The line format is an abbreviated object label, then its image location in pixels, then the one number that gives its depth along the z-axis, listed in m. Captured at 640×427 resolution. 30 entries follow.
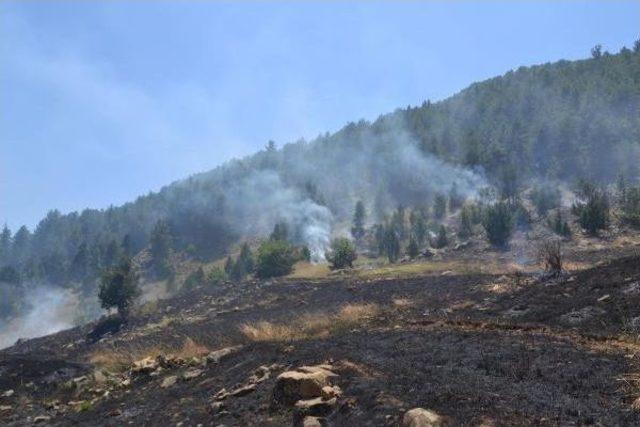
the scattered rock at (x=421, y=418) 8.16
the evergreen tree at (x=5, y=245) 164.25
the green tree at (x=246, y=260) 82.19
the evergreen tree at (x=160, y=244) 118.04
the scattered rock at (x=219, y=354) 17.97
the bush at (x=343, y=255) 59.69
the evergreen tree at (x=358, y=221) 99.11
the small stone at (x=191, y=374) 16.75
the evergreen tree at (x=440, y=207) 90.79
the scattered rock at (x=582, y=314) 15.80
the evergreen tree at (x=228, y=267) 83.90
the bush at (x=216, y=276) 72.69
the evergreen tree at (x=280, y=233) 88.00
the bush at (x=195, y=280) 82.83
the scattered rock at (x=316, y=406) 10.26
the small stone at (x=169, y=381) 16.53
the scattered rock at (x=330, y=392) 10.75
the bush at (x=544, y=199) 72.81
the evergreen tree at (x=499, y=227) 56.41
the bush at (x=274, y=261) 59.88
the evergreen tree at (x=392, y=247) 70.01
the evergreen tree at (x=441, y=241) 63.56
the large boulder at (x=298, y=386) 11.03
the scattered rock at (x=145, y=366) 18.58
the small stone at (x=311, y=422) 9.64
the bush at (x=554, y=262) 24.38
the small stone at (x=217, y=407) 12.49
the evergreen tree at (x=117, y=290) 51.03
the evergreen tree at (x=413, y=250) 61.97
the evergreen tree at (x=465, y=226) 68.12
